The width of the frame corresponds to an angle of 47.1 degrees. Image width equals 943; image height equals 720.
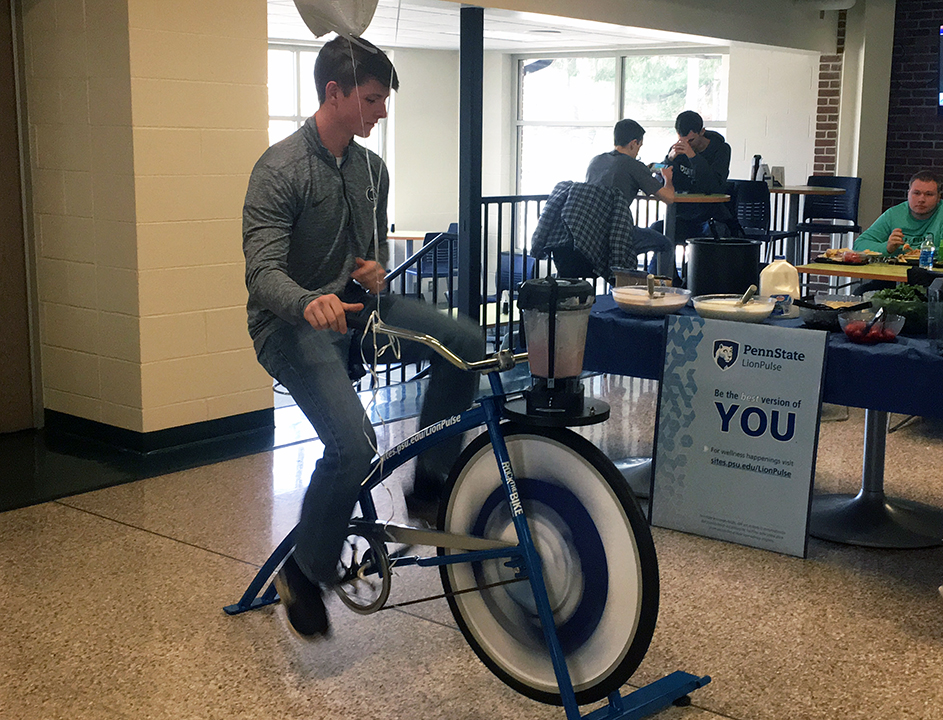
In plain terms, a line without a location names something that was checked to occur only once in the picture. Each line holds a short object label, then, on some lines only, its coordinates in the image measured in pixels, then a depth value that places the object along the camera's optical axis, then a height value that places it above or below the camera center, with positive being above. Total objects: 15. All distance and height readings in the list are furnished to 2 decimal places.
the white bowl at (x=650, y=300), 3.73 -0.41
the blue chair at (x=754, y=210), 8.44 -0.23
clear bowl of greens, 3.48 -0.40
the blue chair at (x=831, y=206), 9.30 -0.21
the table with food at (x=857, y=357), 3.22 -0.55
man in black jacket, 7.57 +0.09
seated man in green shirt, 5.73 -0.20
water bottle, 4.95 -0.33
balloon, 2.14 +0.32
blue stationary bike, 2.22 -0.81
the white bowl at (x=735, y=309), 3.56 -0.42
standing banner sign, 3.40 -0.80
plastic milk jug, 3.83 -0.35
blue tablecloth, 3.18 -0.57
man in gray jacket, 2.40 -0.25
